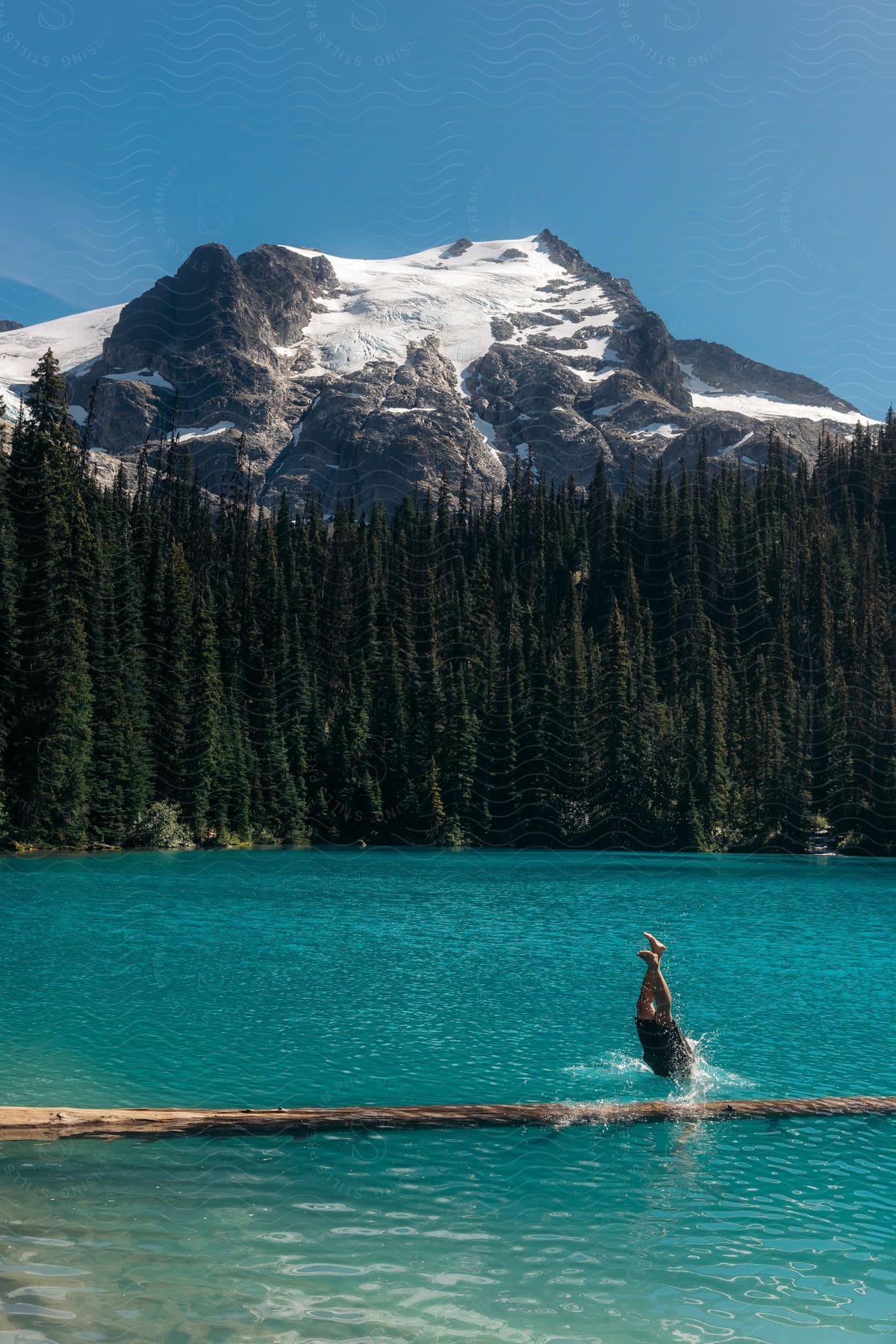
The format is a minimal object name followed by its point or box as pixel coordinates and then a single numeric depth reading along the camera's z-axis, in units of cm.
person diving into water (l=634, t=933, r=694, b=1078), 1633
